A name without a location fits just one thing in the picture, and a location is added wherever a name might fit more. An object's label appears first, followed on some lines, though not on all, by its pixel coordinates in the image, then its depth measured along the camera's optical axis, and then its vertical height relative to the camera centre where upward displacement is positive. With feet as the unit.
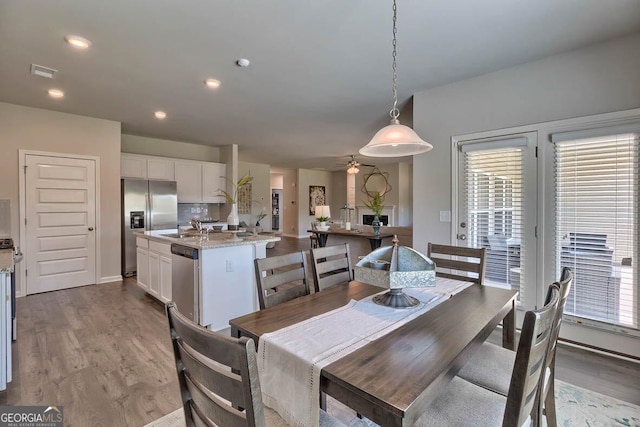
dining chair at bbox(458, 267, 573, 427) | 3.98 -2.50
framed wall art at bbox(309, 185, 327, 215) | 37.17 +1.91
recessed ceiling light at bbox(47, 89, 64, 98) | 11.76 +4.76
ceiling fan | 23.40 +3.50
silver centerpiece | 4.81 -1.02
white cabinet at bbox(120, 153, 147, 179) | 17.76 +2.74
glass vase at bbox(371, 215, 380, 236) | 12.37 -0.65
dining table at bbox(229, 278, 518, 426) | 2.77 -1.64
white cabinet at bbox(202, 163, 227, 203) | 21.64 +2.26
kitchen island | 9.54 -2.20
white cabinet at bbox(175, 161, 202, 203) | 20.26 +2.11
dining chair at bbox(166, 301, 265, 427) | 2.32 -1.45
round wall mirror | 32.81 +3.27
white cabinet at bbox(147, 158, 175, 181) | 18.85 +2.73
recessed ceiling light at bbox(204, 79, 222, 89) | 10.91 +4.75
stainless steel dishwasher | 9.55 -2.26
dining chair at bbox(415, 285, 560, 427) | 2.89 -2.11
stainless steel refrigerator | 16.92 +0.08
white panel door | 13.93 -0.54
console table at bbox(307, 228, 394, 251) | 12.21 -1.03
